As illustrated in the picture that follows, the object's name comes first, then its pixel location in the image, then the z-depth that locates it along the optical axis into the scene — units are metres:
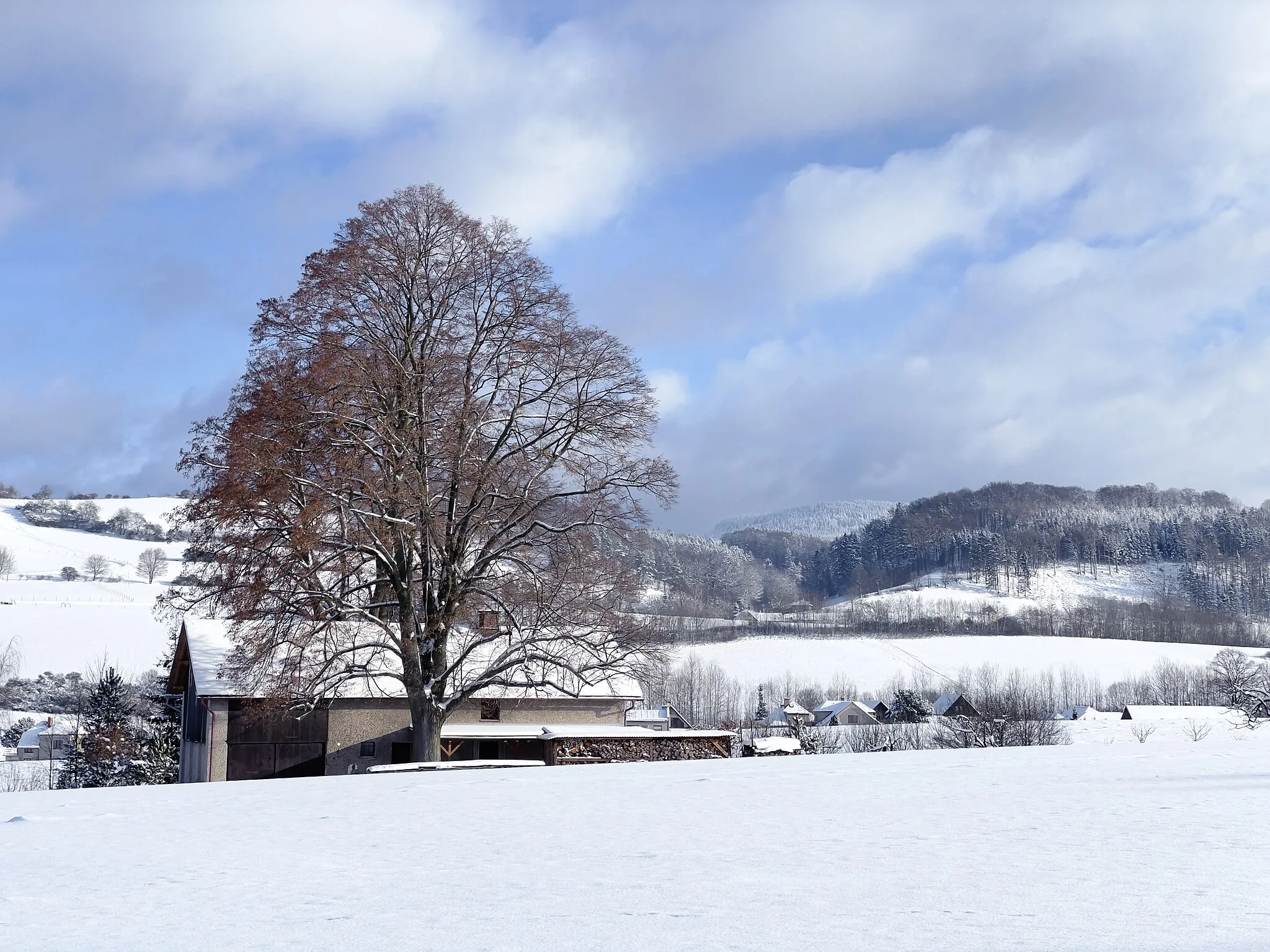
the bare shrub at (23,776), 42.44
